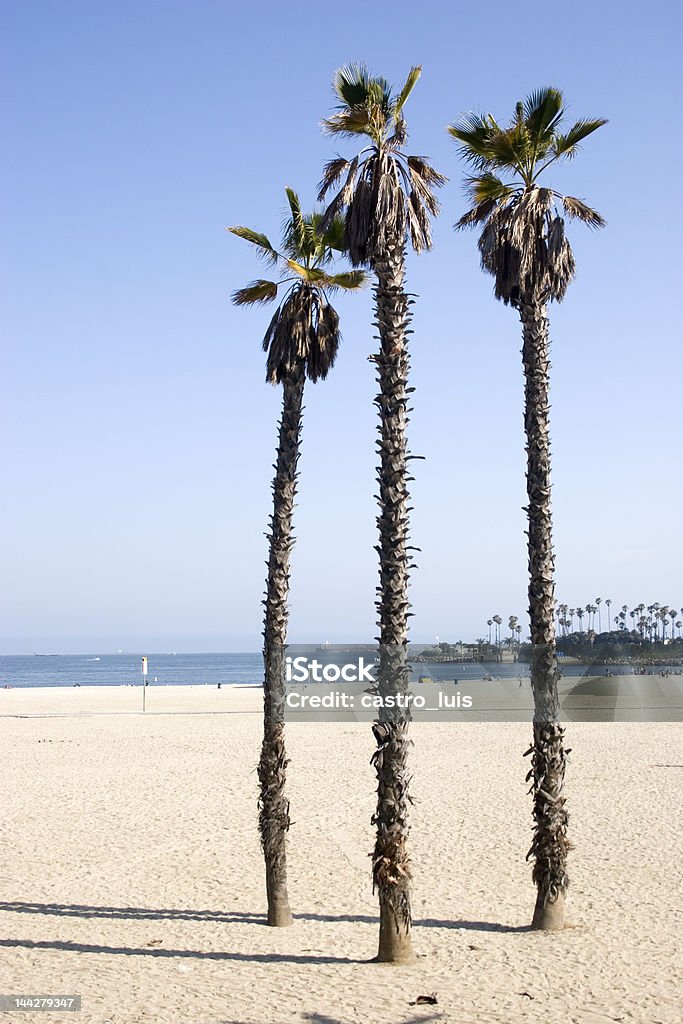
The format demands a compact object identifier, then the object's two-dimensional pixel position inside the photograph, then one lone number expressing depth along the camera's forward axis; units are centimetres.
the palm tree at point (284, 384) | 1173
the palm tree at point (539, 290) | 1143
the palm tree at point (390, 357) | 997
